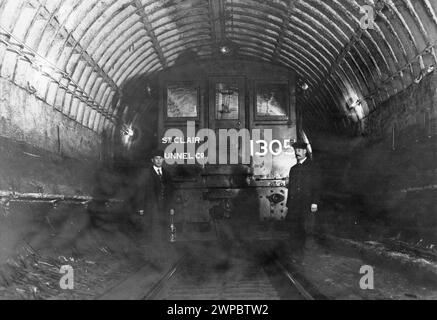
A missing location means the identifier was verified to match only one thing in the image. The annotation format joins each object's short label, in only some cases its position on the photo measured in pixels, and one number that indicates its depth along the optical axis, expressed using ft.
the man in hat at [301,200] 33.53
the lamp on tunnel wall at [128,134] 50.29
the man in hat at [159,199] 34.24
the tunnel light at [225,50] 41.93
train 35.73
